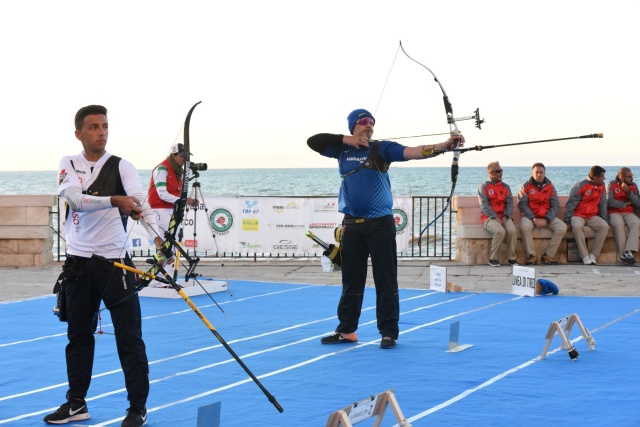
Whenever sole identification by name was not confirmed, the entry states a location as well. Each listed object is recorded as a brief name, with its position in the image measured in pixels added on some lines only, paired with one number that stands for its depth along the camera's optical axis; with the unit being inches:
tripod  369.5
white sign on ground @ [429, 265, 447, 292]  489.1
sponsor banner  636.1
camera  344.9
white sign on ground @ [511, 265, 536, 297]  464.8
